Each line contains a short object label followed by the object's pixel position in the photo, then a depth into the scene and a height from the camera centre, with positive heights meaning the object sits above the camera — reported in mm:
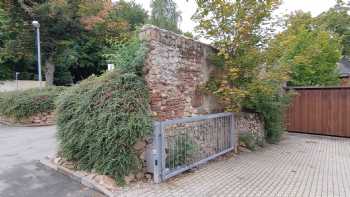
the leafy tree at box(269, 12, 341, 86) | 11500 +1427
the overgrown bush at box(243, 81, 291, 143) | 6521 -395
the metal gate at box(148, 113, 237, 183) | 3896 -923
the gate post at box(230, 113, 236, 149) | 5937 -889
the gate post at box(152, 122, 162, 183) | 3859 -929
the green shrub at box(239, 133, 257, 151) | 6617 -1277
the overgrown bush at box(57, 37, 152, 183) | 3822 -415
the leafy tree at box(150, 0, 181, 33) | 19906 +6796
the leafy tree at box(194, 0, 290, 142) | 5500 +1062
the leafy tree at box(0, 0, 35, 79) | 13820 +3714
